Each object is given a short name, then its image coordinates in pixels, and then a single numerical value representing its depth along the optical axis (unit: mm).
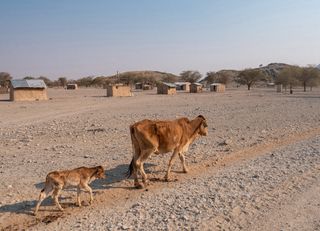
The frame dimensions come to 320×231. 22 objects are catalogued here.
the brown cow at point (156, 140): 8664
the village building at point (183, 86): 86375
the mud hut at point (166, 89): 65638
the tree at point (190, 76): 124938
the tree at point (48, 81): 126675
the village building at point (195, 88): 73225
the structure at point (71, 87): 90438
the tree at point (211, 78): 122062
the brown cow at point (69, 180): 7029
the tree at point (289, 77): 94688
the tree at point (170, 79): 132600
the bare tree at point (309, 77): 90125
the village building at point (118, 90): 56656
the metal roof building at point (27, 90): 48375
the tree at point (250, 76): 101188
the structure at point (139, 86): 95925
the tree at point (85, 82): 124000
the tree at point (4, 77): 100662
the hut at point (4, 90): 73188
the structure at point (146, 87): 88925
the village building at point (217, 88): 78500
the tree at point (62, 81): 124519
